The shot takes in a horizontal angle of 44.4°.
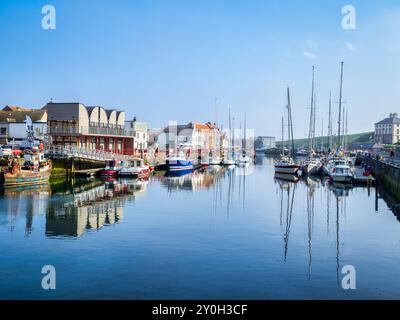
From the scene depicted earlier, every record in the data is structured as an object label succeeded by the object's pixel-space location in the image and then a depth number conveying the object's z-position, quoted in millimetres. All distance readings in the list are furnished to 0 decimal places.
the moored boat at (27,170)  50188
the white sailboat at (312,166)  78500
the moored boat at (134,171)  68925
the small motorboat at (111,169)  69081
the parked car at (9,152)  56000
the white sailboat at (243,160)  123650
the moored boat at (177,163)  87938
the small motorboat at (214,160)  112438
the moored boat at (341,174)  61281
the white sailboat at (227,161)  113838
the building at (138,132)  97494
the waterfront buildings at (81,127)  72750
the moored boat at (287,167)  75250
